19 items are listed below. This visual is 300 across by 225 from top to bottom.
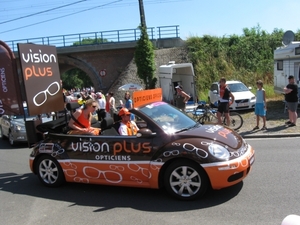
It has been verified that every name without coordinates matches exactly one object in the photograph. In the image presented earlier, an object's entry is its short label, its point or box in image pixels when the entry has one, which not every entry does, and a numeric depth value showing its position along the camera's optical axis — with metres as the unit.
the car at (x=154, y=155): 5.28
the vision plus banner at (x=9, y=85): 7.46
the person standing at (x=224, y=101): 11.68
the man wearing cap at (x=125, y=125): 6.17
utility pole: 29.31
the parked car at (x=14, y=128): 12.31
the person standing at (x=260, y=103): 11.56
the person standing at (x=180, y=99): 16.87
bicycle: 12.66
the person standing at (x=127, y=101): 14.52
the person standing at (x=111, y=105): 16.07
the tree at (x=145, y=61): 28.28
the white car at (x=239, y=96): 16.89
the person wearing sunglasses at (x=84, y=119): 6.84
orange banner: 6.21
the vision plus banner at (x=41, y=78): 7.29
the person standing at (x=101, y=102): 16.15
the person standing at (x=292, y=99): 11.78
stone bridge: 30.83
